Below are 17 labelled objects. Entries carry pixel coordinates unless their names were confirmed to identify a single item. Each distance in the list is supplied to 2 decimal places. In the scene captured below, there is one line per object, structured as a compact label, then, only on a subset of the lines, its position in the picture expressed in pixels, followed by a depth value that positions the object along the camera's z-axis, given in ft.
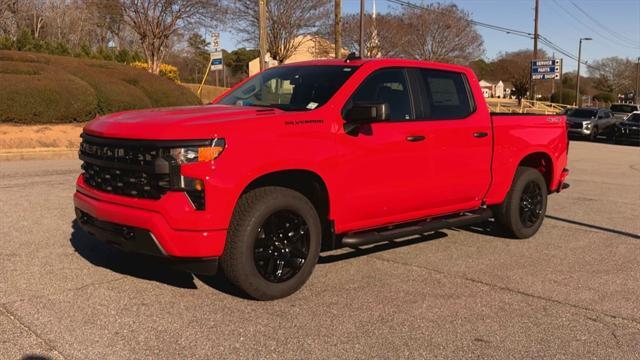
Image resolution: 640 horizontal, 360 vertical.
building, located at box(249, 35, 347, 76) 156.56
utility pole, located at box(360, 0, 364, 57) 93.68
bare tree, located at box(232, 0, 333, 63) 137.69
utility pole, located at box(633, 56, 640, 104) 288.47
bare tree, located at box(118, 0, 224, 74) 101.79
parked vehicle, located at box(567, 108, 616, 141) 93.35
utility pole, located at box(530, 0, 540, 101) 137.59
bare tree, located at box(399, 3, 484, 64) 165.17
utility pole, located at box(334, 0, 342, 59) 89.25
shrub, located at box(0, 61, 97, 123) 56.13
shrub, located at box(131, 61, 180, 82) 117.45
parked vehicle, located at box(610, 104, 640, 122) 112.57
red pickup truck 13.74
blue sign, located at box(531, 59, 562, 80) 133.18
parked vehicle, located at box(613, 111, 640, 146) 87.25
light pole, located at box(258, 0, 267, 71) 72.69
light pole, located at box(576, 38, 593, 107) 229.68
